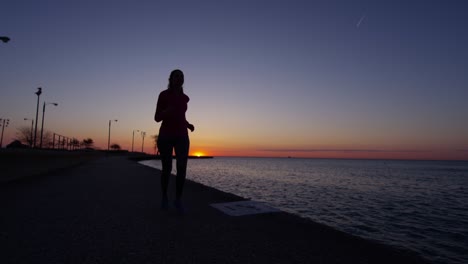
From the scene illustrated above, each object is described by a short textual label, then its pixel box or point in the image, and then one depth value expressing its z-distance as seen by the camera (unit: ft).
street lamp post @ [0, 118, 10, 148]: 246.86
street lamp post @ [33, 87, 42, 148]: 96.48
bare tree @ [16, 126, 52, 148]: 254.06
